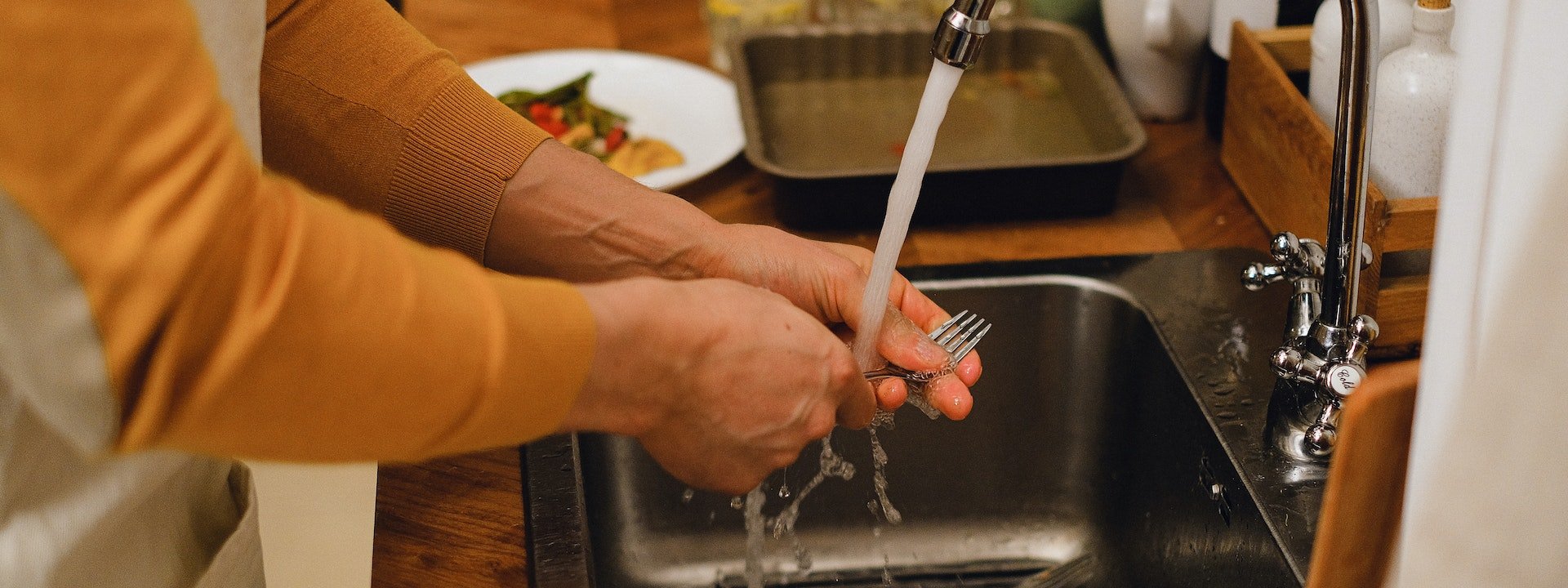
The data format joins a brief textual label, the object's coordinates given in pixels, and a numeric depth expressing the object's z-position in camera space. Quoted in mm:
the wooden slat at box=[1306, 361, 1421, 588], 435
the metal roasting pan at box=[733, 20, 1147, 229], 1141
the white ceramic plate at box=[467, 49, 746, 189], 1415
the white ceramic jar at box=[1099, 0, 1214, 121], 1260
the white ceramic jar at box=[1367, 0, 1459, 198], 883
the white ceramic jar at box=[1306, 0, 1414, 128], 978
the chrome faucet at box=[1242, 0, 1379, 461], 738
